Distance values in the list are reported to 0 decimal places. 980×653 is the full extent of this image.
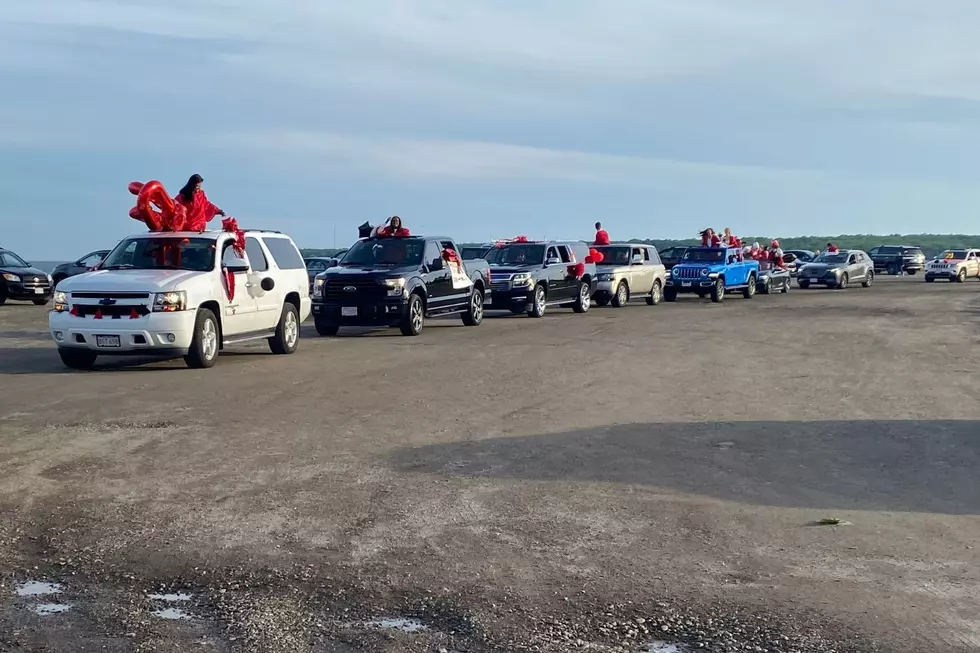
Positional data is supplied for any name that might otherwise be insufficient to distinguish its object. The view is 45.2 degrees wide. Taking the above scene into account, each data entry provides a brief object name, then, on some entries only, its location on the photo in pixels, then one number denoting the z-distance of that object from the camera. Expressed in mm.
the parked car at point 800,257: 60831
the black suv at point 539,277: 27734
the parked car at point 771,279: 43116
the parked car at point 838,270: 50344
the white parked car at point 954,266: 59531
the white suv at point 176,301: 15188
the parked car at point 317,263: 43312
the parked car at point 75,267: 39812
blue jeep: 37000
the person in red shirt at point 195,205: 18188
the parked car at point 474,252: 37531
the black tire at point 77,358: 15656
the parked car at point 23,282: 33062
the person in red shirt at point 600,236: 35469
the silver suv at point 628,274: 32719
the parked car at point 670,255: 47688
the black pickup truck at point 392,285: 21422
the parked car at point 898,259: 73750
